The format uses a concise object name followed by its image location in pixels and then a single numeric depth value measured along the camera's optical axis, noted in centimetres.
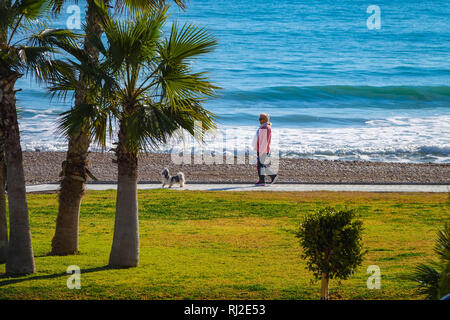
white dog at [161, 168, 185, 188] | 3291
